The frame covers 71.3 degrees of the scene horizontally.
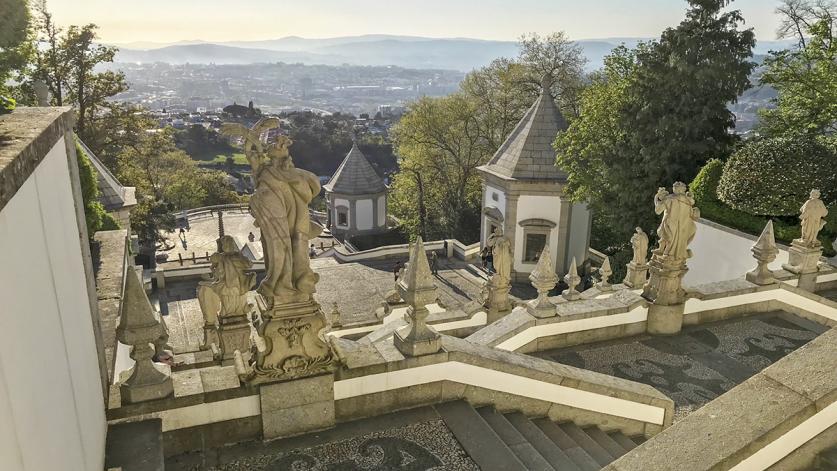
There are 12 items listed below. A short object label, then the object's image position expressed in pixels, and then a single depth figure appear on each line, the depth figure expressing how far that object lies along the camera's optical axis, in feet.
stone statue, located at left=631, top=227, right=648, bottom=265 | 38.50
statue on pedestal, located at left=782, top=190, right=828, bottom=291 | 35.65
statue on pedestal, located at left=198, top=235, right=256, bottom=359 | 20.02
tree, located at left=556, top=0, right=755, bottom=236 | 57.82
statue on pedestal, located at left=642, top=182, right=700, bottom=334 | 30.12
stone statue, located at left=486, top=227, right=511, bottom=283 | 33.12
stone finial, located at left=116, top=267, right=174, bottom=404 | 17.30
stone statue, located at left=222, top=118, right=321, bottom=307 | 17.40
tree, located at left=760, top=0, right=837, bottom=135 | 59.98
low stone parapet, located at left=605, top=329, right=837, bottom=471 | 12.27
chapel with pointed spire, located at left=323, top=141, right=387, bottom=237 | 116.06
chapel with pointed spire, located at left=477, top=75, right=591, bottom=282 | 73.82
